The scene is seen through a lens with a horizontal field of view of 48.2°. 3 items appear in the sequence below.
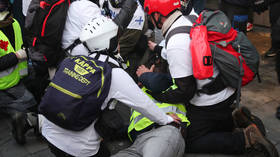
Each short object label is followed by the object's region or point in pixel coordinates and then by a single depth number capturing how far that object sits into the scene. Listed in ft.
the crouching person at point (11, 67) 11.68
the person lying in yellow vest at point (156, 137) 8.17
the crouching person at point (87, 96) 7.03
